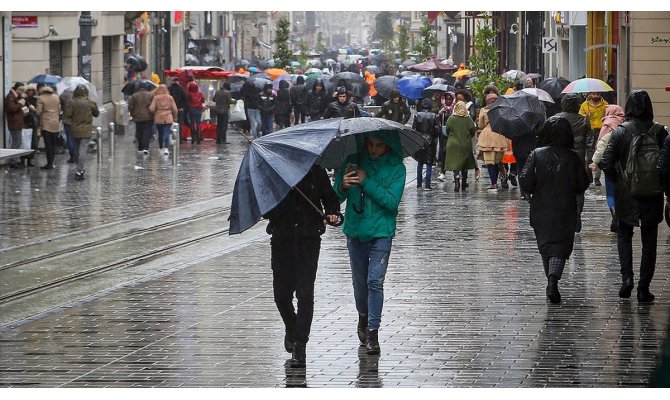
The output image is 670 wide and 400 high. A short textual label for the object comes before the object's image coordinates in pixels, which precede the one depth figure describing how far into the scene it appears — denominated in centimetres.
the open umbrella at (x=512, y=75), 3438
